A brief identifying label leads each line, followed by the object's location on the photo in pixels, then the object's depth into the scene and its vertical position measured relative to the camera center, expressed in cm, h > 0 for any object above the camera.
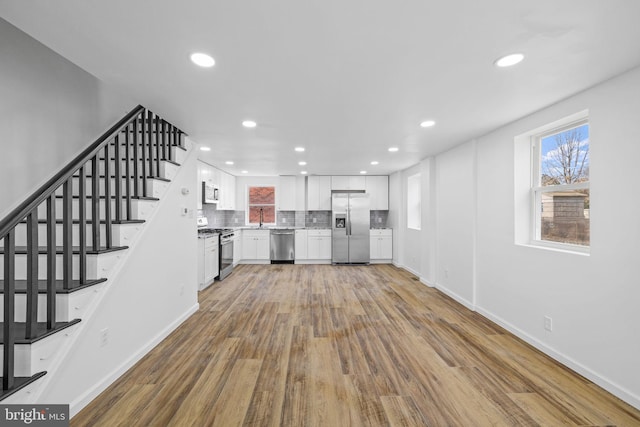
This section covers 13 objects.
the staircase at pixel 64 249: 146 -24
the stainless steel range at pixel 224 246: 550 -64
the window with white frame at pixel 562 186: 253 +27
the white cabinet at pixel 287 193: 763 +60
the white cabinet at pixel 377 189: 759 +69
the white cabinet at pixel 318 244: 734 -79
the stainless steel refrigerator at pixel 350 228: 718 -34
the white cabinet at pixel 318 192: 762 +62
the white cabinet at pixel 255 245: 725 -79
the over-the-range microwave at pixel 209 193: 547 +45
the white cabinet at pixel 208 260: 470 -81
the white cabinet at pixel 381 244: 731 -77
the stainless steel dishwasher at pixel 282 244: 725 -77
